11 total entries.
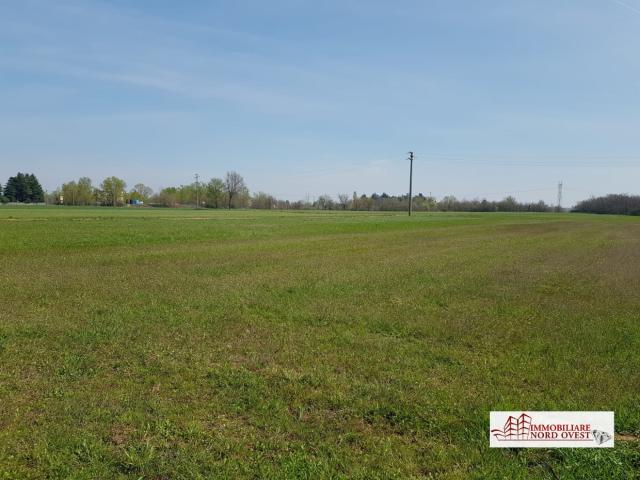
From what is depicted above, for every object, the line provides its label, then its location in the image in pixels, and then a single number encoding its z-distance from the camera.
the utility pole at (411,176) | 80.31
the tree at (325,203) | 181.25
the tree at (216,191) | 168.38
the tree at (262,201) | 177.73
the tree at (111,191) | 167.75
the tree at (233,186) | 169.62
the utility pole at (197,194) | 161.59
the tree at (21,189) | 165.12
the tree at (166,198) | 179.25
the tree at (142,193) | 191.30
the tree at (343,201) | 177.90
